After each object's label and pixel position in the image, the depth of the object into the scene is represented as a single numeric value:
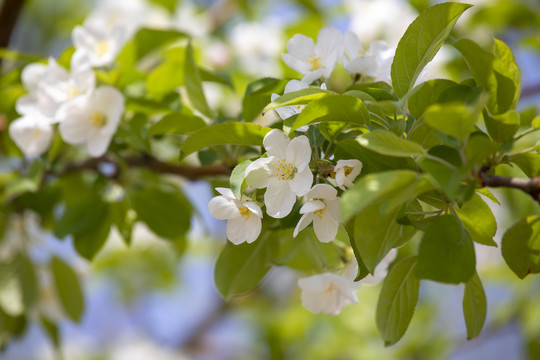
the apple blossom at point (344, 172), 0.87
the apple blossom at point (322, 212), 0.87
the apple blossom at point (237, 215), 0.89
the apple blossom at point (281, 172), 0.88
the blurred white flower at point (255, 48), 1.88
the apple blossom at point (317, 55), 0.94
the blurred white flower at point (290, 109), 0.90
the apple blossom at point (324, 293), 0.94
